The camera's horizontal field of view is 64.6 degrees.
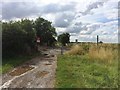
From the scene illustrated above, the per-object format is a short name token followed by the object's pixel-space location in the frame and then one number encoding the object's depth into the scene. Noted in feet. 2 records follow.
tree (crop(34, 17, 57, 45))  62.67
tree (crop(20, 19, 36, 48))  37.47
